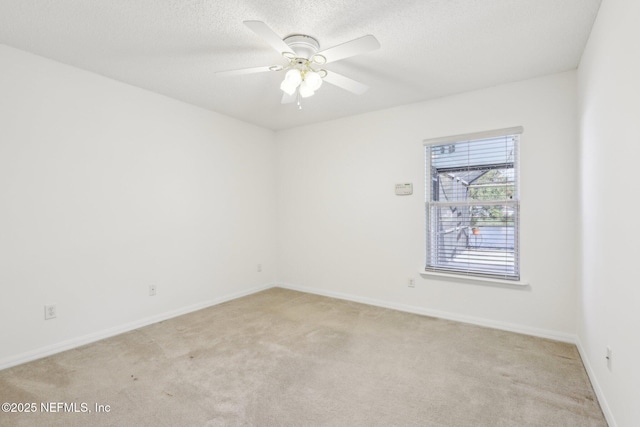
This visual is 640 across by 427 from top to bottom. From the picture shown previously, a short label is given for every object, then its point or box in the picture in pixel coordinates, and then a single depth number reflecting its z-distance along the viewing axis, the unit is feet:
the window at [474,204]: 10.28
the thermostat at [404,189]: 12.07
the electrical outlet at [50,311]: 8.51
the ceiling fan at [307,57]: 6.17
